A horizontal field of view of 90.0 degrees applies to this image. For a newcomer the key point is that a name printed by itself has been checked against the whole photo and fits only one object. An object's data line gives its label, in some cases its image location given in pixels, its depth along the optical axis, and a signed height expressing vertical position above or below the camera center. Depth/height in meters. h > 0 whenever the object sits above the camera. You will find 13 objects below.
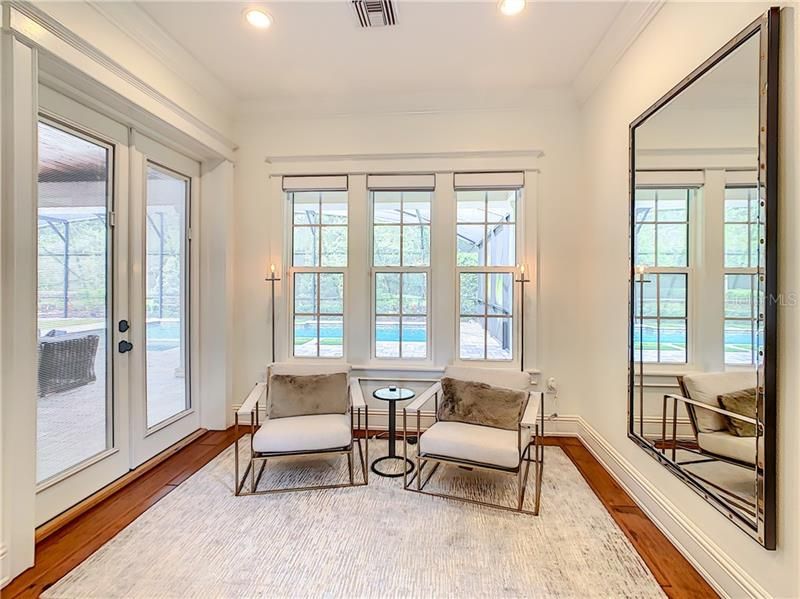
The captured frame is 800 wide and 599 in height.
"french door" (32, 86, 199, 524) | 2.23 -0.04
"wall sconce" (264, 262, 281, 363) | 3.67 +0.16
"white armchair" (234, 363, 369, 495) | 2.59 -0.93
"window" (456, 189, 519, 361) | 3.62 +0.34
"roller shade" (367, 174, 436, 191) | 3.58 +1.02
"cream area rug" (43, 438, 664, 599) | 1.76 -1.27
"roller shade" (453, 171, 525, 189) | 3.50 +1.02
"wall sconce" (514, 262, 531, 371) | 3.48 -0.06
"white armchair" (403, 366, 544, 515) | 2.39 -0.93
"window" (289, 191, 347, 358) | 3.76 +0.24
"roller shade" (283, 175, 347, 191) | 3.66 +1.04
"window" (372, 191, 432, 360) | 3.69 +0.27
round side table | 2.90 -0.74
